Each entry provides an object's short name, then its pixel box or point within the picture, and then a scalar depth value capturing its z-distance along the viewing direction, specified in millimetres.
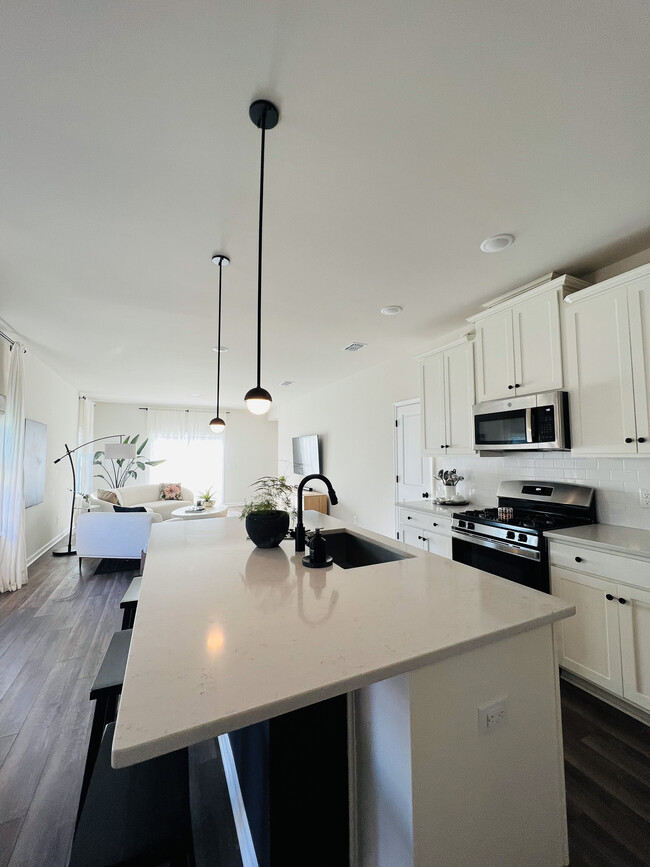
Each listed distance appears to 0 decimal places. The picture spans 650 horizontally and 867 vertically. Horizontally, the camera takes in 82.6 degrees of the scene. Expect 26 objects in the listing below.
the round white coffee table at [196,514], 5551
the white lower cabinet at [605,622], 1853
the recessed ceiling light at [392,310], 3209
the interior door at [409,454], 4266
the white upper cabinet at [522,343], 2477
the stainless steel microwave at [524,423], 2422
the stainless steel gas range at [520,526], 2328
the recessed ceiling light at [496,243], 2168
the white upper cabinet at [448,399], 3191
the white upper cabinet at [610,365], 2057
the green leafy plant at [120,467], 8117
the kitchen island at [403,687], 754
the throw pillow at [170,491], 7148
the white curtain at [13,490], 3785
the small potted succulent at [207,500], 6043
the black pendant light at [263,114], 1346
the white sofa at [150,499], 6375
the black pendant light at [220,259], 2381
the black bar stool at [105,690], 1299
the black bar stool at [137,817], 813
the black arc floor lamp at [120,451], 6746
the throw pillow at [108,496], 5756
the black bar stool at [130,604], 1899
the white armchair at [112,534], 4328
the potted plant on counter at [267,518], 1747
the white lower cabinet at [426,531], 3100
